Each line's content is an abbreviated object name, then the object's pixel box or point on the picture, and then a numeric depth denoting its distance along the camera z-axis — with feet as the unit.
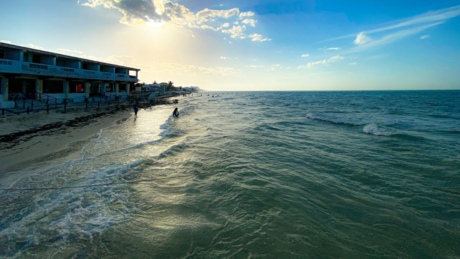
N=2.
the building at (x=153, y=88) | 249.47
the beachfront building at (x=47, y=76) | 75.66
